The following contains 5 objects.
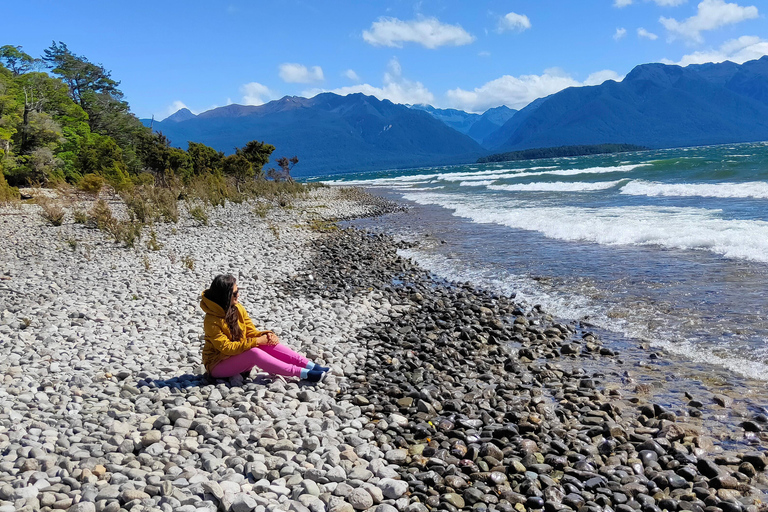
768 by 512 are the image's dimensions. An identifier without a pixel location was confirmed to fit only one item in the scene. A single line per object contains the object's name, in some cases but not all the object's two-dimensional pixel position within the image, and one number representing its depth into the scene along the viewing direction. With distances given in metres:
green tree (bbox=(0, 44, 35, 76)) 40.16
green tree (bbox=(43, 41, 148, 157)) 40.66
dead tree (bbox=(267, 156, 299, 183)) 40.50
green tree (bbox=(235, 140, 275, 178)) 36.06
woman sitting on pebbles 4.81
